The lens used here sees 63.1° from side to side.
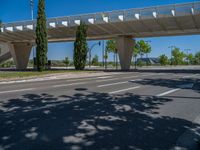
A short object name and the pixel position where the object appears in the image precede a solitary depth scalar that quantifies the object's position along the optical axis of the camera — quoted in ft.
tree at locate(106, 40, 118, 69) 151.57
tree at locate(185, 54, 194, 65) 298.22
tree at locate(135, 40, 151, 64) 166.26
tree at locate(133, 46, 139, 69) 165.68
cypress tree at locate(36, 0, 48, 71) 66.14
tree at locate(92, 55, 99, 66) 226.52
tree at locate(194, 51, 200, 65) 307.70
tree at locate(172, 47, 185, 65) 236.26
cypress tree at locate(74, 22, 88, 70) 74.67
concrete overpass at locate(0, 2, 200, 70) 75.62
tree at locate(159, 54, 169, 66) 228.01
